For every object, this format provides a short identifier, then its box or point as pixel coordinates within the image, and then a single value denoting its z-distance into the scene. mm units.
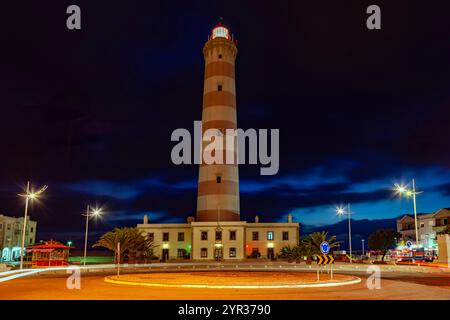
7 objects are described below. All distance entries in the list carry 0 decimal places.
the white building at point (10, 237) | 81938
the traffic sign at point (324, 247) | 23305
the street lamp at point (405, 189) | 42594
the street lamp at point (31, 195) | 37106
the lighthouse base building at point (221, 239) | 59062
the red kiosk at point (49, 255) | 46375
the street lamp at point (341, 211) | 59959
